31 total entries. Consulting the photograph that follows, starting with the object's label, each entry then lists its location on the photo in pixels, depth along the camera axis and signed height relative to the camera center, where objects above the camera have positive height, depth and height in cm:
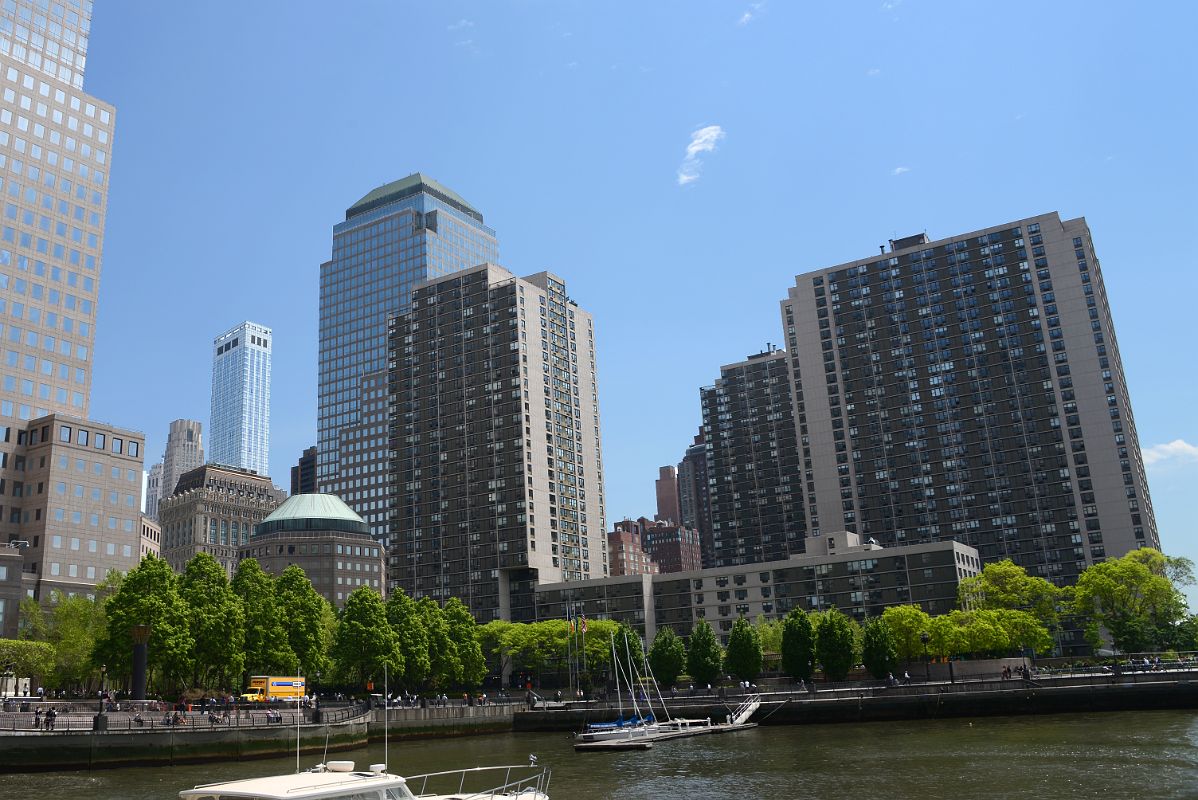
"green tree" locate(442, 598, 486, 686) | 14888 +503
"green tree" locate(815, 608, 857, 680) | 13888 +167
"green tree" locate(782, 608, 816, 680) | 13900 +165
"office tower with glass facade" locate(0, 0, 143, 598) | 14900 +6068
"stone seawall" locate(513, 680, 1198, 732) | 9756 -486
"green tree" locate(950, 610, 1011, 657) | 14475 +276
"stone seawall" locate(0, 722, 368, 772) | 7012 -332
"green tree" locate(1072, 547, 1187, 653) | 15700 +618
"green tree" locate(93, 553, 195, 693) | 9994 +773
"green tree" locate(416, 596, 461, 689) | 14188 +427
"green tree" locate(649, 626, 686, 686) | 14925 +164
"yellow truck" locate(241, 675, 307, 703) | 10812 +69
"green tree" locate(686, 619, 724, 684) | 14538 +153
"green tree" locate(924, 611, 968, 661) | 14300 +229
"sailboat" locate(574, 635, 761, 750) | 9244 -574
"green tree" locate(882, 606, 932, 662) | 14350 +384
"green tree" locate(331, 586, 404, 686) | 12875 +573
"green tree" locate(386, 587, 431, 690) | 13562 +639
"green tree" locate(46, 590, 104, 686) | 12169 +838
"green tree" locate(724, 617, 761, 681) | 14425 +139
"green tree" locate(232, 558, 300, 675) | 11481 +727
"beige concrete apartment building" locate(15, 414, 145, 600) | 14612 +2924
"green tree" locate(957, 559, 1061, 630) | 16850 +971
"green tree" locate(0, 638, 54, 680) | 11519 +581
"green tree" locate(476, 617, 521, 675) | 17762 +650
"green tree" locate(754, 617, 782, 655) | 17450 +463
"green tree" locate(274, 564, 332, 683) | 12262 +881
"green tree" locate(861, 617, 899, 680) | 13688 +93
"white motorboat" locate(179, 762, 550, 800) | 3045 -285
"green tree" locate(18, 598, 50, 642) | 13000 +1067
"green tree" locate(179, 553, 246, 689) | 10544 +793
